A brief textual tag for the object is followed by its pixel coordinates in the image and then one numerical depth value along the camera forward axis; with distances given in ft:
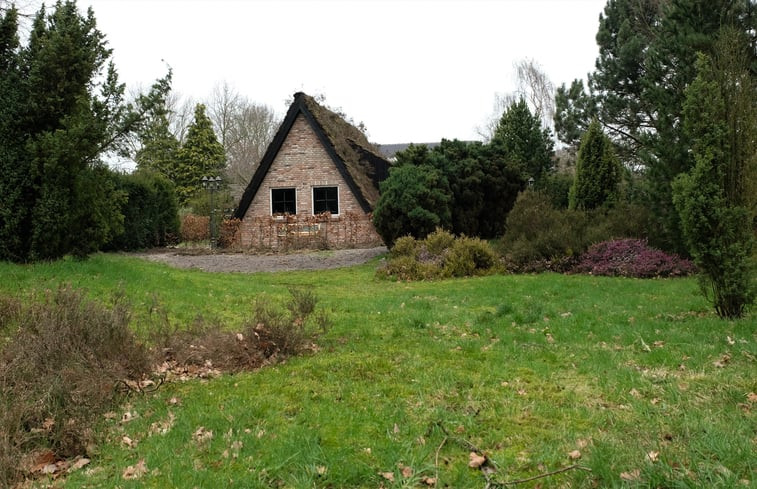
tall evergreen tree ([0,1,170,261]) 30.40
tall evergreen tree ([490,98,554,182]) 75.61
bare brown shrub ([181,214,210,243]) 85.30
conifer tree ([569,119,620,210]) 53.57
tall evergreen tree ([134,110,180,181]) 115.85
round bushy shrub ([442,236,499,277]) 43.09
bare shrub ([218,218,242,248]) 74.69
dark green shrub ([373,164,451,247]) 51.57
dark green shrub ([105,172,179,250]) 68.85
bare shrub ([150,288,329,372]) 17.53
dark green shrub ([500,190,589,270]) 43.78
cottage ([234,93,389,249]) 72.59
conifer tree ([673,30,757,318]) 21.38
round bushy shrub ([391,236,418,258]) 47.08
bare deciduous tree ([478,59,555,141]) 128.36
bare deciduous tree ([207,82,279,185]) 144.56
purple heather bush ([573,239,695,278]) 37.83
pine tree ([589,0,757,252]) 38.32
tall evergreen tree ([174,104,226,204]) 120.57
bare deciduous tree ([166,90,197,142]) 139.95
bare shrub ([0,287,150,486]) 11.93
